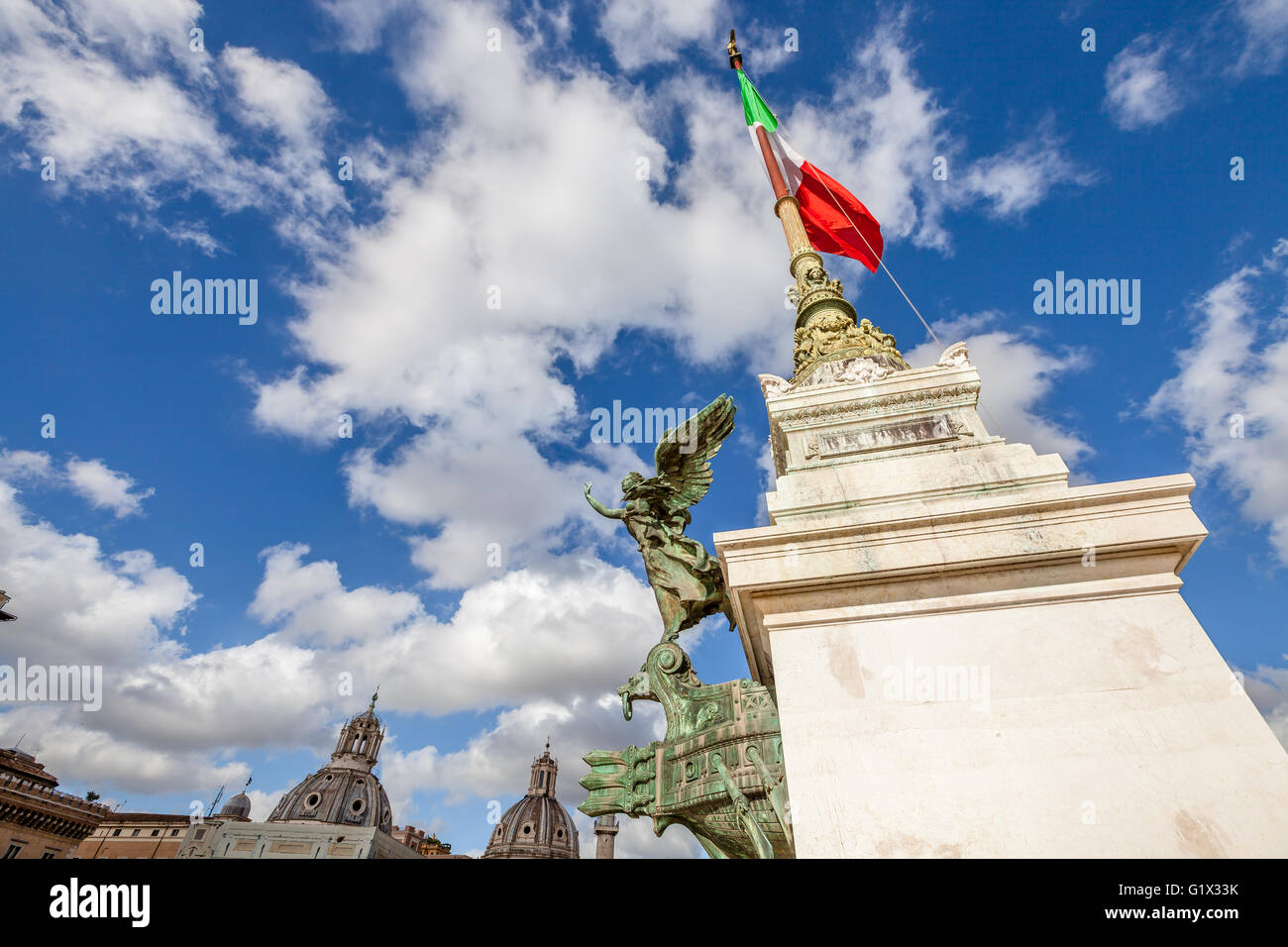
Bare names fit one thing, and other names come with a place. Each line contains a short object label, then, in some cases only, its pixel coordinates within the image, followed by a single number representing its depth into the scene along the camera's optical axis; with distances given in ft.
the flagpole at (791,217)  34.65
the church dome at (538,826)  279.90
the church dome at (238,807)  266.57
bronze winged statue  20.29
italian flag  38.52
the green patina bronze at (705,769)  15.58
